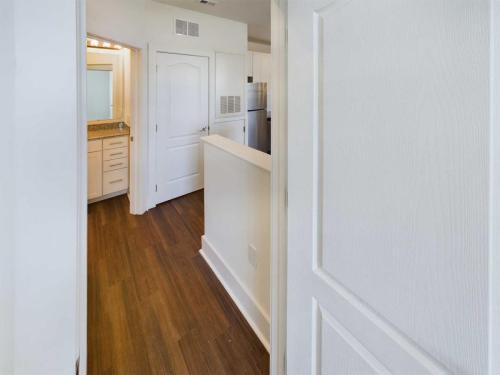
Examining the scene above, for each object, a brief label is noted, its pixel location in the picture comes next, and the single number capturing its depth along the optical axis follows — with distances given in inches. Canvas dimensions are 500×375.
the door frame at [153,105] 158.4
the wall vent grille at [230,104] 197.9
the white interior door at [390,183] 21.3
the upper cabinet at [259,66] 253.0
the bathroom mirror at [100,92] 204.4
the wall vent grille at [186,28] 167.0
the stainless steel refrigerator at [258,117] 226.2
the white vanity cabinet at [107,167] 177.0
